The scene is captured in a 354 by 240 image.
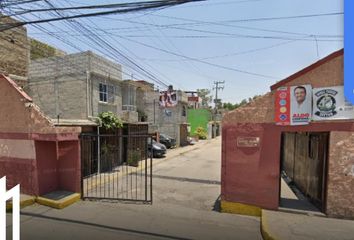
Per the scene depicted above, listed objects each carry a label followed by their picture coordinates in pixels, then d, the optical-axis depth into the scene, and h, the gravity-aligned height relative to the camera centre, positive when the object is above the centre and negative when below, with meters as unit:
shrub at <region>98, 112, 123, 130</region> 13.05 -0.51
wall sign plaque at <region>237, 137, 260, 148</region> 7.55 -0.84
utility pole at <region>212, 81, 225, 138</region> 59.16 +4.58
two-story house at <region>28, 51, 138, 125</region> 18.59 +1.74
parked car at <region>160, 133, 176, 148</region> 25.72 -2.83
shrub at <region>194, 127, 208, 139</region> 41.67 -3.35
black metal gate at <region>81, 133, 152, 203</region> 9.82 -2.87
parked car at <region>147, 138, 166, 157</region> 20.05 -2.86
